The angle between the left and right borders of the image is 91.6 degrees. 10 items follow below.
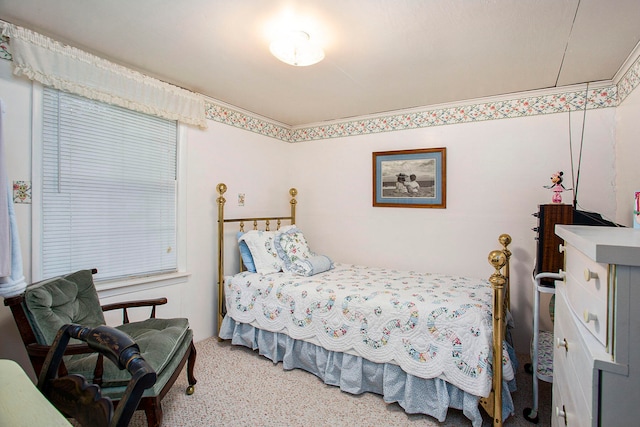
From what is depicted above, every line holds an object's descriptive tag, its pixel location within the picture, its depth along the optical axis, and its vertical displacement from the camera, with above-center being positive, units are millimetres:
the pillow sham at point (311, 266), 2933 -509
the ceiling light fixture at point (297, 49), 1854 +1007
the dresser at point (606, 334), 688 -298
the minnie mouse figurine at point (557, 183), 2243 +240
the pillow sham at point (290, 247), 3072 -348
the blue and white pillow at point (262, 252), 3000 -384
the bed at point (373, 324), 1836 -784
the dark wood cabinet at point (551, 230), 1941 -99
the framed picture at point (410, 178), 3191 +384
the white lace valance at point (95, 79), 1896 +959
